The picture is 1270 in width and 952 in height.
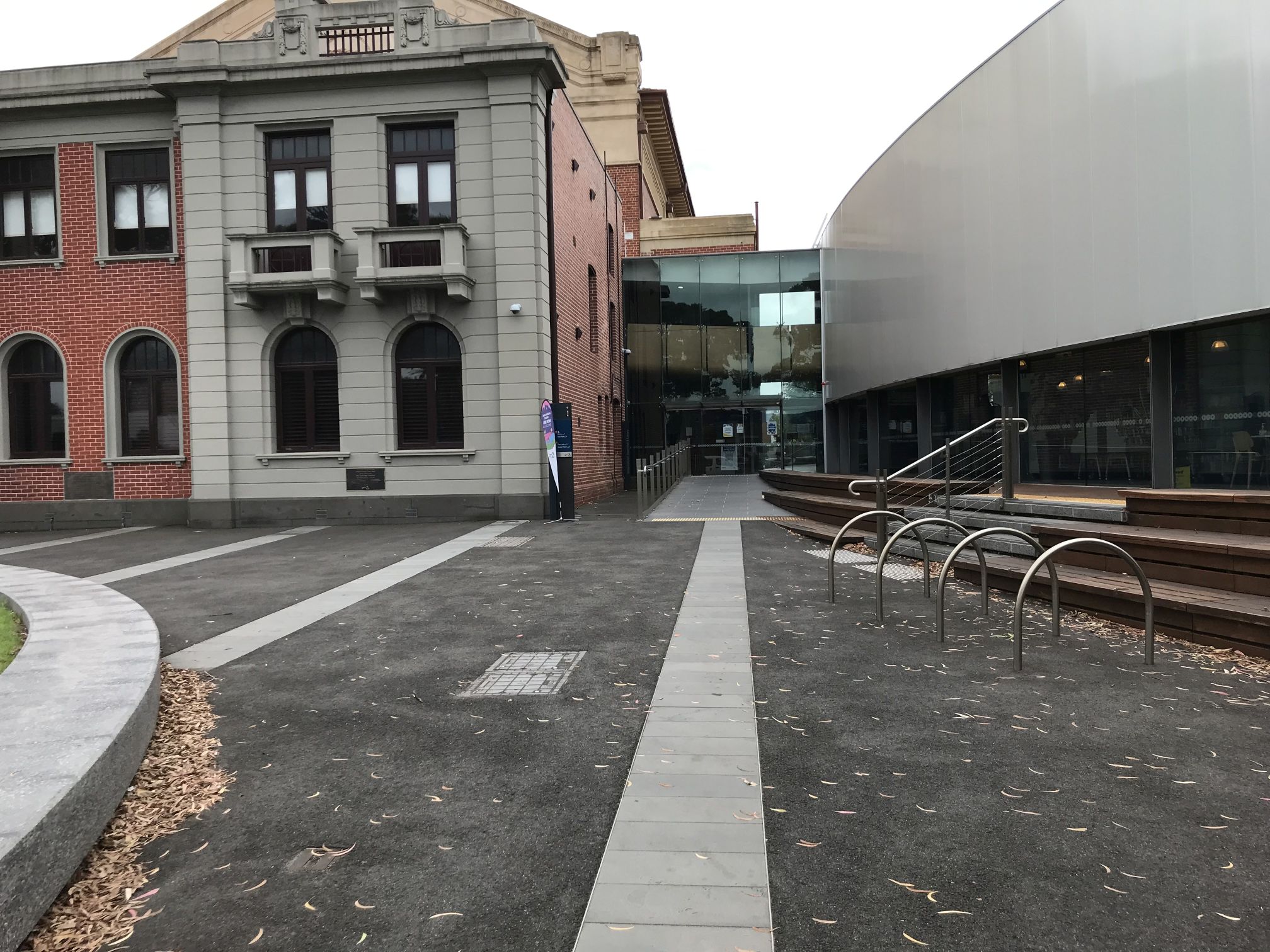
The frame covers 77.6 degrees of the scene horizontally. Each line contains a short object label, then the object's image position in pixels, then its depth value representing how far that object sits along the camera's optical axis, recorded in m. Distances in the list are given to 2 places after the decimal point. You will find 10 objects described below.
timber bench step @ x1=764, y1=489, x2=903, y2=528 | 14.03
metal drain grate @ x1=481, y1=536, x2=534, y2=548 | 13.22
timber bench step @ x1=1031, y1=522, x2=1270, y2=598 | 6.45
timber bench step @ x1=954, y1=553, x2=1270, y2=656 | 5.88
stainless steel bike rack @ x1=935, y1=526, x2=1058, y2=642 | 6.33
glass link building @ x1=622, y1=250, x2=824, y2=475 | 28.95
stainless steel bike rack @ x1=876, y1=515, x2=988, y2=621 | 7.05
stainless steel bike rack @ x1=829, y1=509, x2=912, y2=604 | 8.23
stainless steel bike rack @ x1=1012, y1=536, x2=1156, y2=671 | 5.70
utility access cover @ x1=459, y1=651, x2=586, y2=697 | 5.44
